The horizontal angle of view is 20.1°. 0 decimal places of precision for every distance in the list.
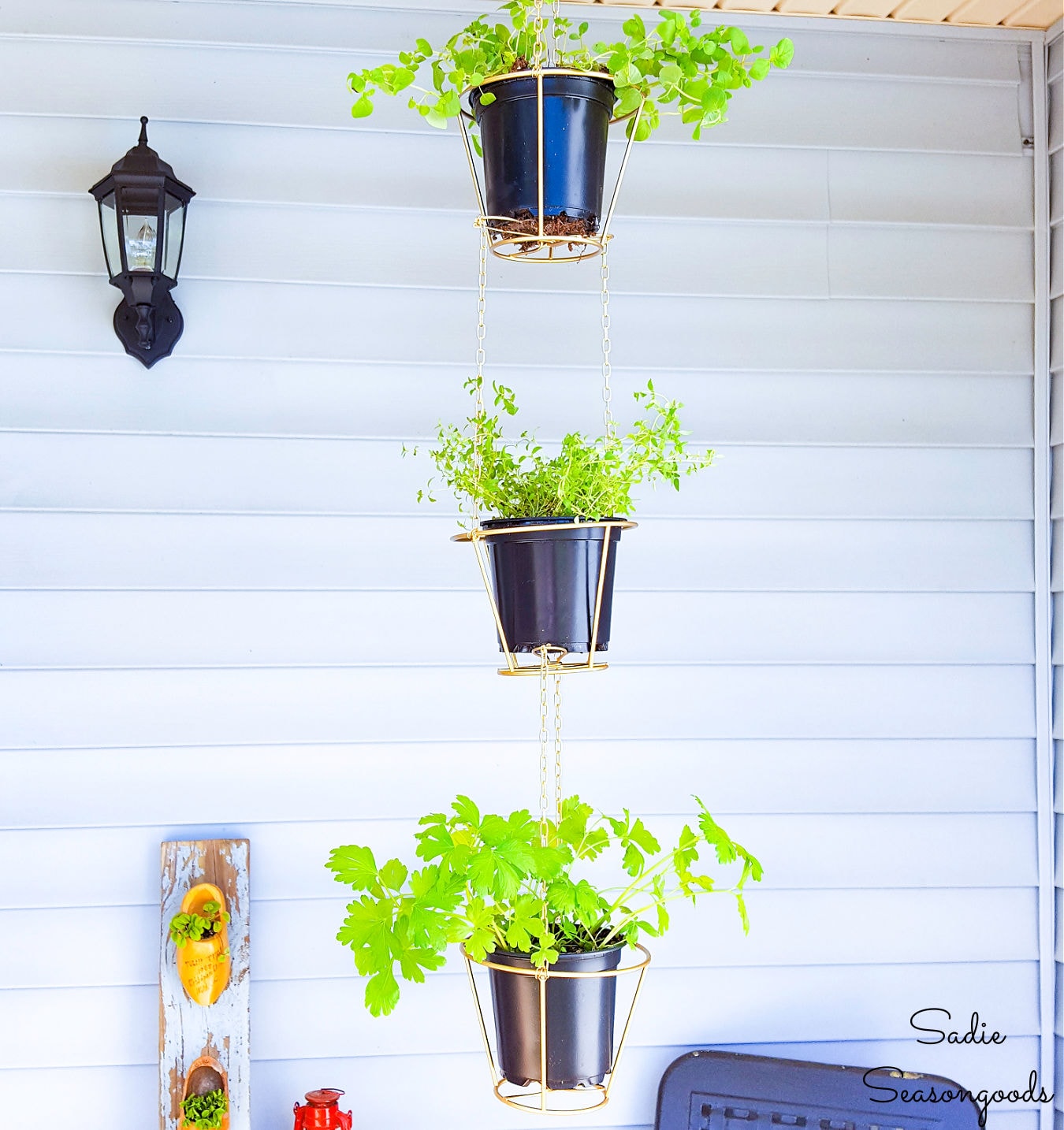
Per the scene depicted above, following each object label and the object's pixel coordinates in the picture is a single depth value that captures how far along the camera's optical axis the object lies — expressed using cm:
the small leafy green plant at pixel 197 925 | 375
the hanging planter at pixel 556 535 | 345
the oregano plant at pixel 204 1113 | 374
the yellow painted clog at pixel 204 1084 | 375
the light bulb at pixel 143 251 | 378
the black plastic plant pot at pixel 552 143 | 342
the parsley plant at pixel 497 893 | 339
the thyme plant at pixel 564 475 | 346
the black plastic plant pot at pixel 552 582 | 344
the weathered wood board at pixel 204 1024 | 377
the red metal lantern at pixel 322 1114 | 373
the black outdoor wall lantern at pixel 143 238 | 377
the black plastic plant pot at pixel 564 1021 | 345
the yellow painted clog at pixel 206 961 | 375
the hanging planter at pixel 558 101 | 342
